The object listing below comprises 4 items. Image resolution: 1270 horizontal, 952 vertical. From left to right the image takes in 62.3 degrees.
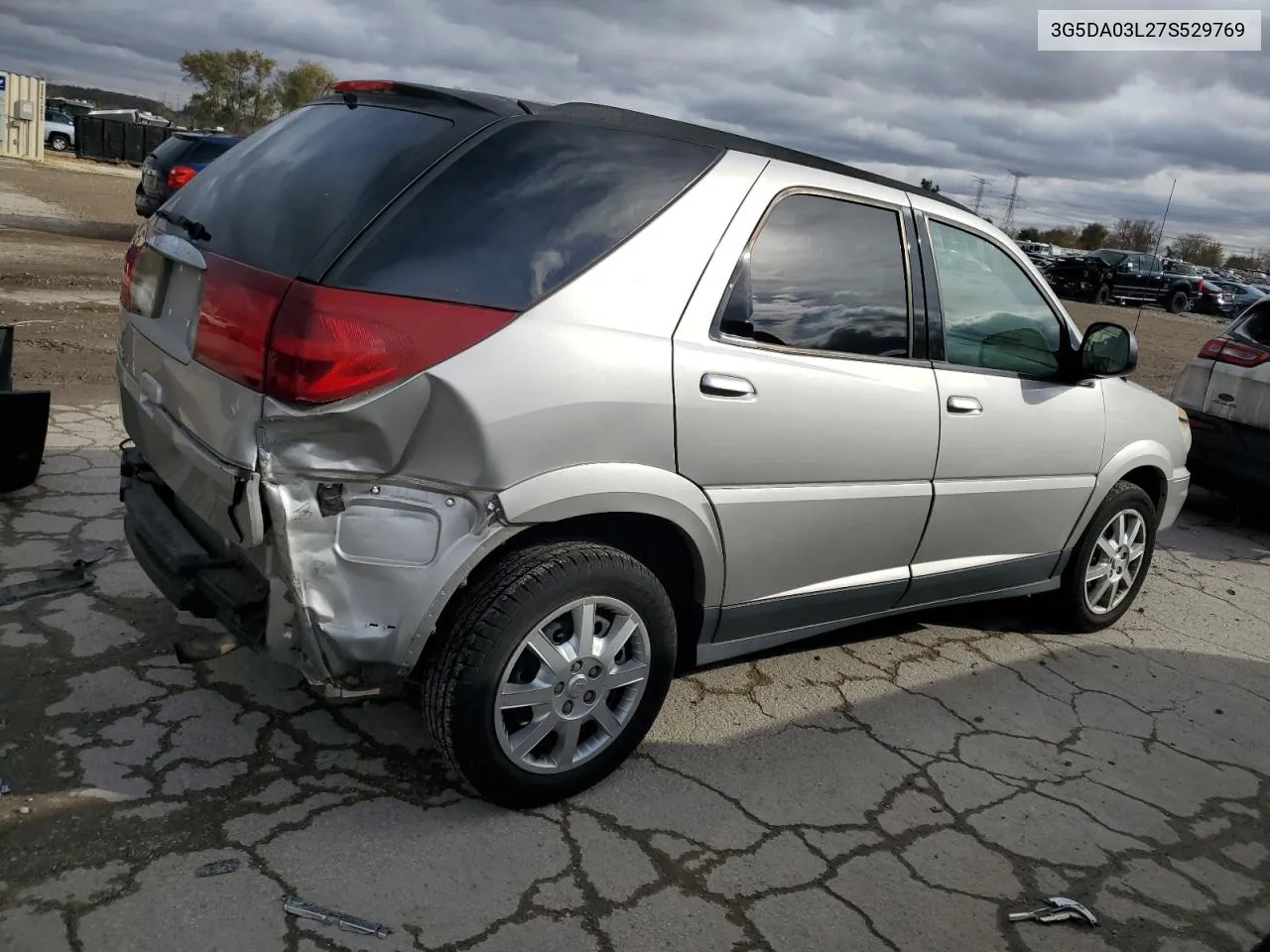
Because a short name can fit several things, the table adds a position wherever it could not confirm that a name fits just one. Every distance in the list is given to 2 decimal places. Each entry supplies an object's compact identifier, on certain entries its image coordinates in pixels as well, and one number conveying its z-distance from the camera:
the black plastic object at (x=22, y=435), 4.45
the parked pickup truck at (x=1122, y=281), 30.73
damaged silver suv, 2.46
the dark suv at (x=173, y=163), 12.64
